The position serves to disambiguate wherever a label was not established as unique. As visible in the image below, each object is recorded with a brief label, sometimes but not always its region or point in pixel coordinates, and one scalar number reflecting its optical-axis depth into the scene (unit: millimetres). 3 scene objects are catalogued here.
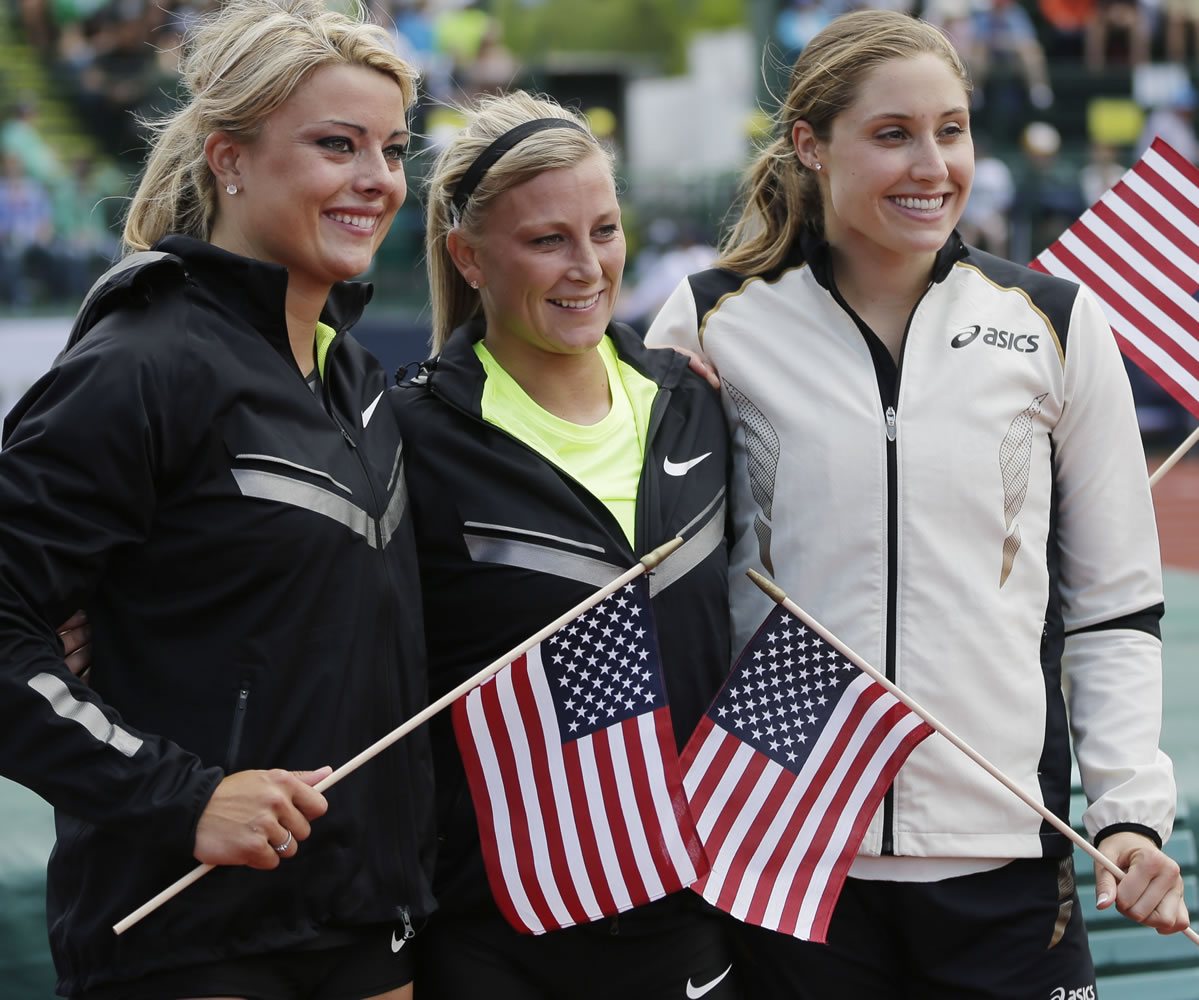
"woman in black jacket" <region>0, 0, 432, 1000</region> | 4586
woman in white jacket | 5570
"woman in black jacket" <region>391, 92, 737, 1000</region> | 5523
